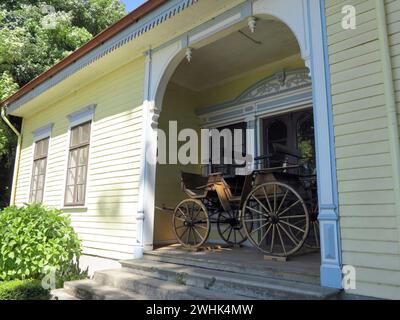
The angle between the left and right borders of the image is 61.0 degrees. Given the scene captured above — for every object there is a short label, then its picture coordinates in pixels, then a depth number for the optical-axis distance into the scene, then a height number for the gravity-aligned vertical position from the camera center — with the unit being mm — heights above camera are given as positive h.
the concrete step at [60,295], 4508 -1018
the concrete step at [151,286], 3518 -743
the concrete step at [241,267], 3283 -490
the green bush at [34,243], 5082 -369
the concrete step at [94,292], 4000 -877
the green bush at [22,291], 4480 -954
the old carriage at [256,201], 4023 +287
